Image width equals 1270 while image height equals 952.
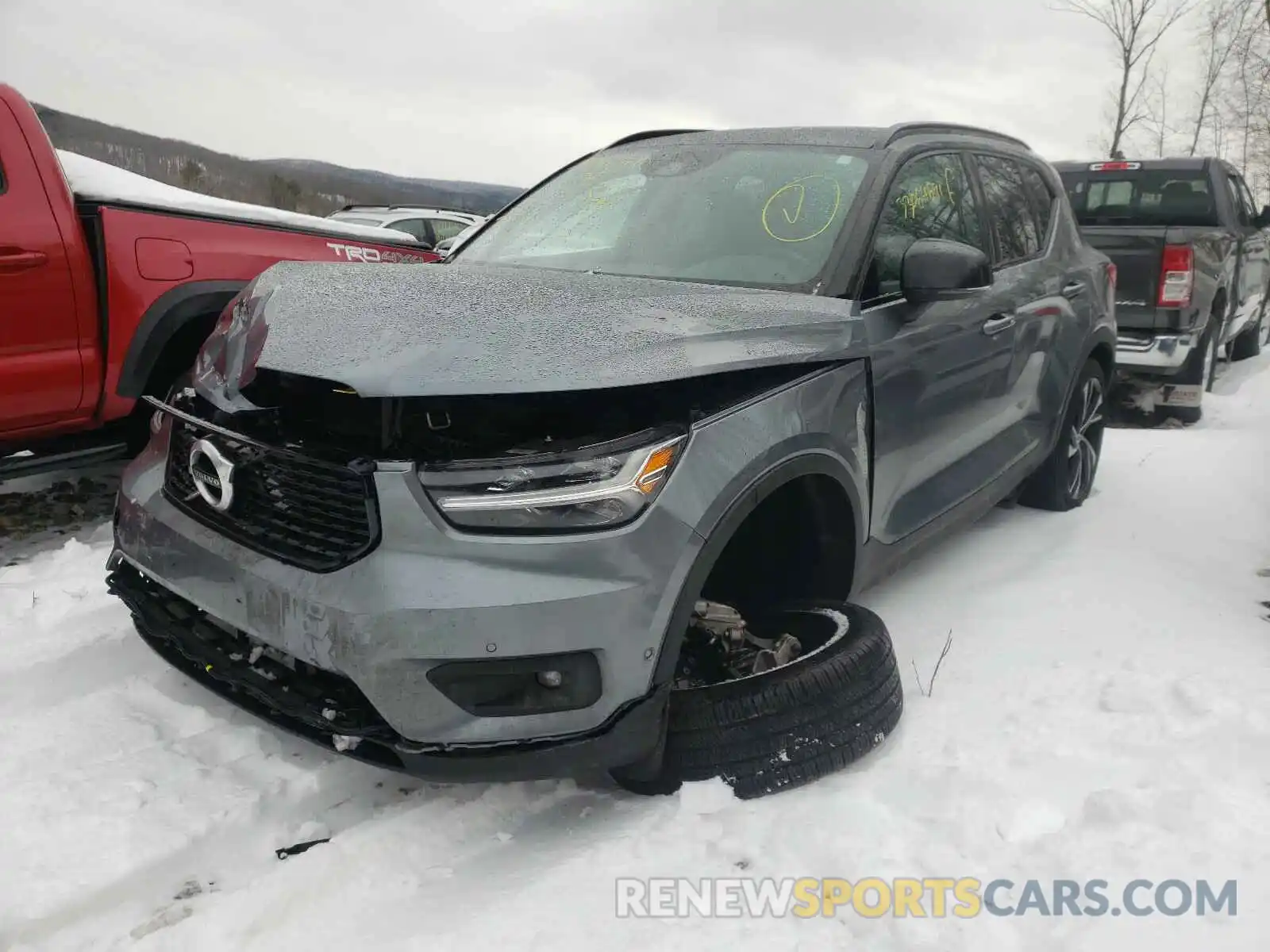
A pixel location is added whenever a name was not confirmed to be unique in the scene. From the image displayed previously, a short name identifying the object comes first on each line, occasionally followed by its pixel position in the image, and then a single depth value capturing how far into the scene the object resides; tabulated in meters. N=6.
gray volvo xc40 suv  1.92
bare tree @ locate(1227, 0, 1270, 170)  19.30
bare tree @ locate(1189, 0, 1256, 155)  18.69
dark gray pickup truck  6.62
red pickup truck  3.93
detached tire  2.24
